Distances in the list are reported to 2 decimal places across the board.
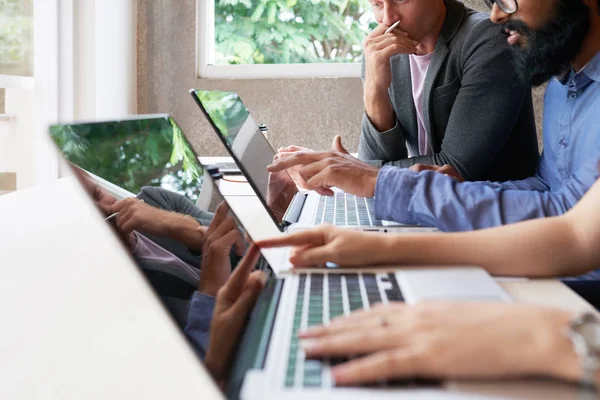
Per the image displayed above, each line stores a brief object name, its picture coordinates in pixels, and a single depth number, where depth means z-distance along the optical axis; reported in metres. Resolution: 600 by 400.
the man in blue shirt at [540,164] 0.93
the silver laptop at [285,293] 0.44
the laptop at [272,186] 1.06
